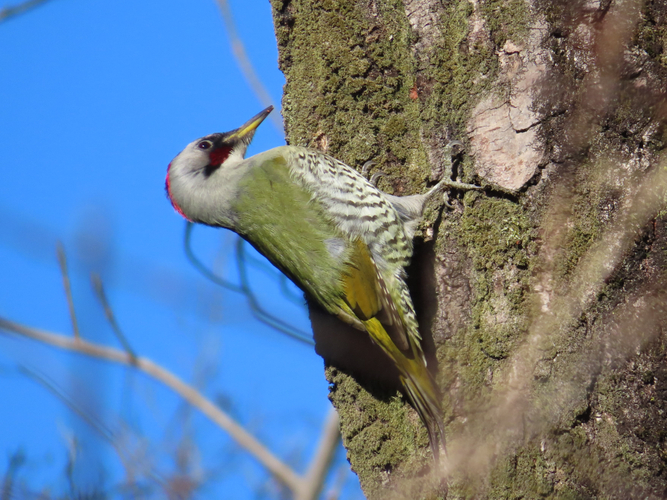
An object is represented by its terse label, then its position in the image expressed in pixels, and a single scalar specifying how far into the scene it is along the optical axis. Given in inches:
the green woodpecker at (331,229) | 238.8
